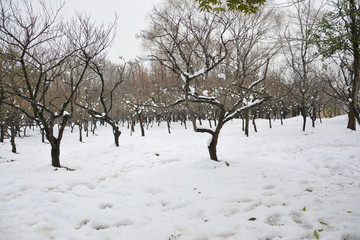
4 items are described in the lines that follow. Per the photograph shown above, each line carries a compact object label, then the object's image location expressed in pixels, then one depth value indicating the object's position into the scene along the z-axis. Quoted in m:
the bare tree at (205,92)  5.82
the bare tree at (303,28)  12.68
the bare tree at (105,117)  10.29
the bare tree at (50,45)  5.53
